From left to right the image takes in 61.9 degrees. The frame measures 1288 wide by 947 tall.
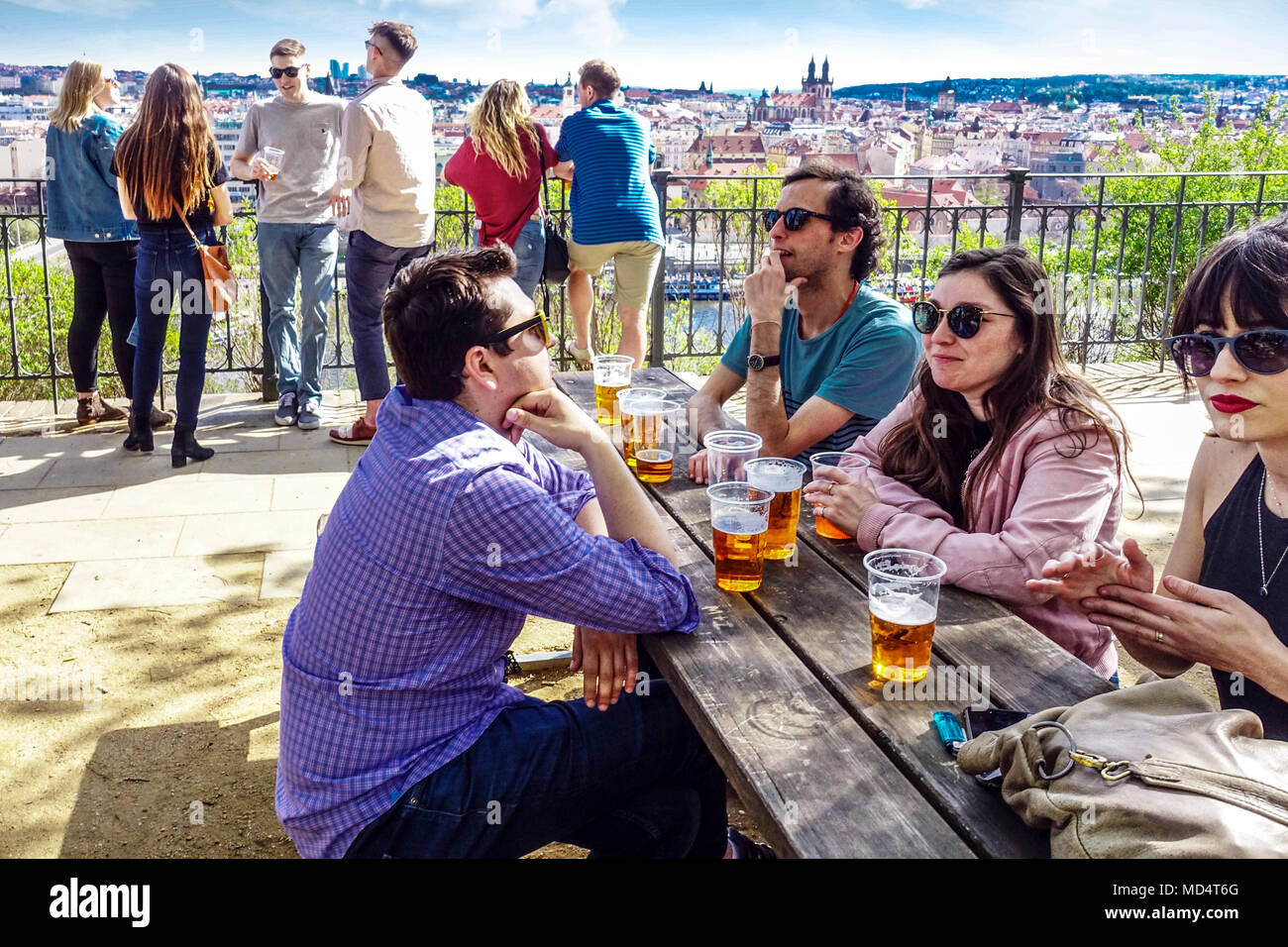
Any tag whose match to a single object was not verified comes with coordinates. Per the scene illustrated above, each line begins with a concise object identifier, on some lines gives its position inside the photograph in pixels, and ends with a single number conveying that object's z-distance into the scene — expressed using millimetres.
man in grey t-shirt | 5449
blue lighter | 1390
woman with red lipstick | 1577
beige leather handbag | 1038
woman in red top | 5641
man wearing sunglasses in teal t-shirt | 2770
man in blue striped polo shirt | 5781
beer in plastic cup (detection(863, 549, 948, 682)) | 1568
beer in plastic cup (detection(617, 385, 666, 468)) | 2557
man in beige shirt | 5195
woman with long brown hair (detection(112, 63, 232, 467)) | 4758
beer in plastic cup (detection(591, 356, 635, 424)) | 2938
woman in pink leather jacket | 1902
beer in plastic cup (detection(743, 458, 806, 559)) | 2010
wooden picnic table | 1240
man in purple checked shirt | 1664
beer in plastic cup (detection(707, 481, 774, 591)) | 1859
